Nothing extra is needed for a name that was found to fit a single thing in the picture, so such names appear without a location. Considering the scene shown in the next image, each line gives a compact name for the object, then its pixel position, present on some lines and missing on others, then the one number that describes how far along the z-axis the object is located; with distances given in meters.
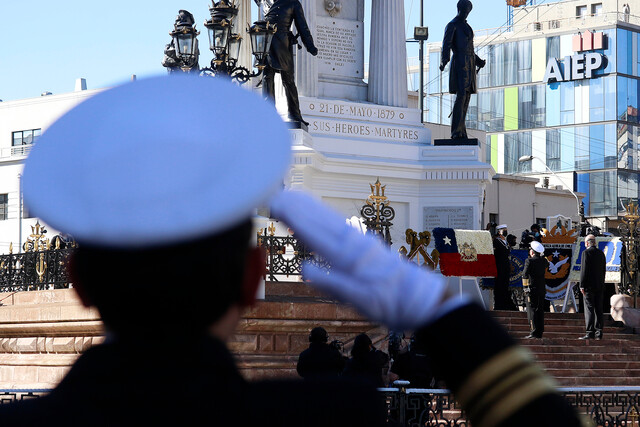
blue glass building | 64.50
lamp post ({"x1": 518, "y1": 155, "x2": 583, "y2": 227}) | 31.49
